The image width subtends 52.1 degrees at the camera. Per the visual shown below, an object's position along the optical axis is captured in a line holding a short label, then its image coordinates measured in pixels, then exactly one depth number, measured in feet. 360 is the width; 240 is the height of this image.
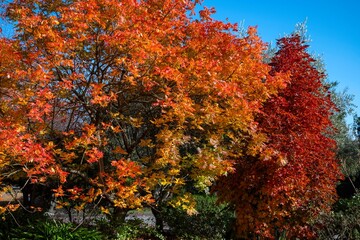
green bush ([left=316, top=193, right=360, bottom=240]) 28.53
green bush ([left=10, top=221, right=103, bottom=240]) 26.43
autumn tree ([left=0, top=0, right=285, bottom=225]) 22.35
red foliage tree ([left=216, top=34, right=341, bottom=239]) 30.66
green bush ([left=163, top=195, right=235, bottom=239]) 35.63
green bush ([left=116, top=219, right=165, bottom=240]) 31.01
